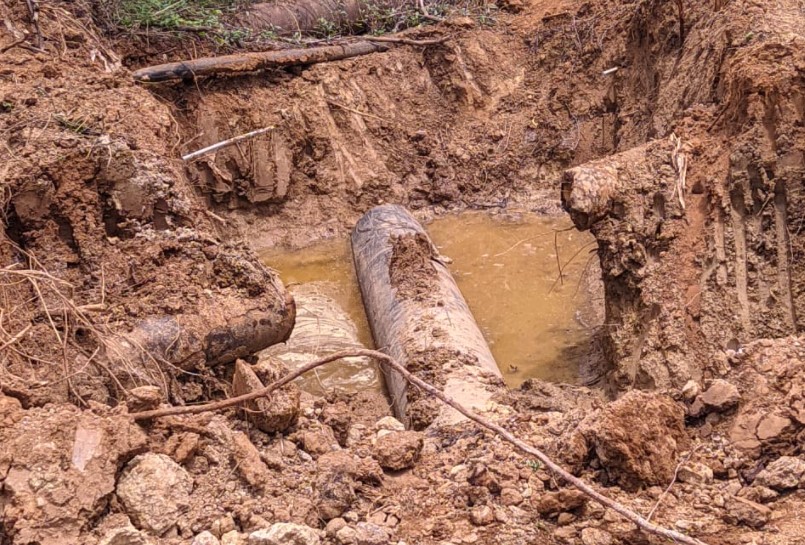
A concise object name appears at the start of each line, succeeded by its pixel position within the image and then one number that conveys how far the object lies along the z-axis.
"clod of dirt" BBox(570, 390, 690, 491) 3.24
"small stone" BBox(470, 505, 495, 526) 3.17
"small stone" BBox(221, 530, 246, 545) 2.92
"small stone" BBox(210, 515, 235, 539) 2.99
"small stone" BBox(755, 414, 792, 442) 3.28
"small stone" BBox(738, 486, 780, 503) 3.05
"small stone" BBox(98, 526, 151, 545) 2.79
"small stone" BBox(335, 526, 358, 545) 2.98
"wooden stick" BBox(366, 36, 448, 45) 10.26
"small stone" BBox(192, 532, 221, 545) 2.89
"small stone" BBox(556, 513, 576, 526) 3.11
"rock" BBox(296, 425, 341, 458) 3.75
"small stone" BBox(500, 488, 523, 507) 3.25
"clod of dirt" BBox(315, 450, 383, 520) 3.19
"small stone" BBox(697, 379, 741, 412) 3.54
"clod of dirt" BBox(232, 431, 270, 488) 3.32
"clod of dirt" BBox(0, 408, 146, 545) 2.78
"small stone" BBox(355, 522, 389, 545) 3.00
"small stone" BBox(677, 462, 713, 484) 3.23
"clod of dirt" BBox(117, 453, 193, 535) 2.95
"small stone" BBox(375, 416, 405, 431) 4.38
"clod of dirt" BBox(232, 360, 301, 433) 3.70
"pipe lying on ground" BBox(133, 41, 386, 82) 8.36
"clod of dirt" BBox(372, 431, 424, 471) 3.59
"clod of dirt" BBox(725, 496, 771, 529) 2.93
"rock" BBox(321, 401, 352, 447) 4.13
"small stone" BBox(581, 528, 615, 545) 2.96
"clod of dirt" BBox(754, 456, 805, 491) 3.06
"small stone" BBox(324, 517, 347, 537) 3.03
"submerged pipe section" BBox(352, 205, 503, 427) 5.49
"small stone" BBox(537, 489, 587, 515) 3.11
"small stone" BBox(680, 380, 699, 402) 3.68
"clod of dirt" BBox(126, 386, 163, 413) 3.35
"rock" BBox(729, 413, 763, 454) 3.30
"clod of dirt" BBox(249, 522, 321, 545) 2.82
